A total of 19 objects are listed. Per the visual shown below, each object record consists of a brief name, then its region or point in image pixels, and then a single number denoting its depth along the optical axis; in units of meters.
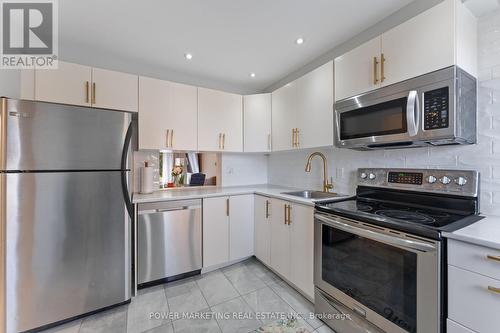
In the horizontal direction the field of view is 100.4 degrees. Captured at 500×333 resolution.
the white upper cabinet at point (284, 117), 2.38
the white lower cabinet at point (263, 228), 2.35
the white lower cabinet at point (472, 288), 0.87
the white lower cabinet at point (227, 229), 2.35
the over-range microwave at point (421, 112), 1.18
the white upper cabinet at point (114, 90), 2.01
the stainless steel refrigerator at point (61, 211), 1.42
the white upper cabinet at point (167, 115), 2.26
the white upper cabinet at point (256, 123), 2.83
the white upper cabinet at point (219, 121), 2.61
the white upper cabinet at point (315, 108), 1.93
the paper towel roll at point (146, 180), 2.40
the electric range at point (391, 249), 1.04
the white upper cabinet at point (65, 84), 1.81
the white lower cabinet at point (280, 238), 2.07
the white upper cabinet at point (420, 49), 1.20
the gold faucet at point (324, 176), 2.26
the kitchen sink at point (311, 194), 2.33
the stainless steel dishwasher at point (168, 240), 2.01
